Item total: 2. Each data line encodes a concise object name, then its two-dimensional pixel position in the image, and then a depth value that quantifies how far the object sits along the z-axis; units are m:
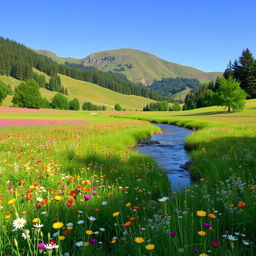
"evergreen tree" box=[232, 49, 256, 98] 82.19
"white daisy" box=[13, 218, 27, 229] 2.27
